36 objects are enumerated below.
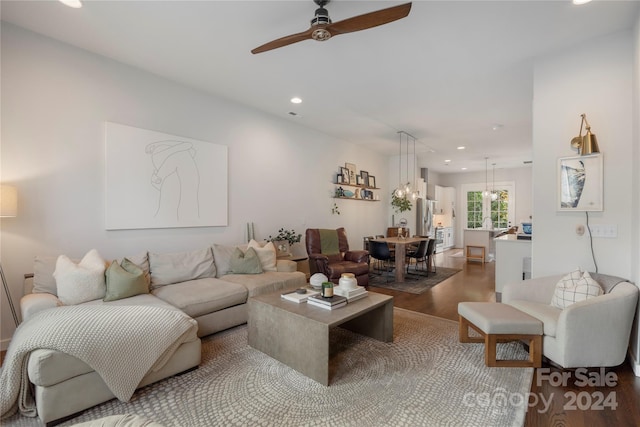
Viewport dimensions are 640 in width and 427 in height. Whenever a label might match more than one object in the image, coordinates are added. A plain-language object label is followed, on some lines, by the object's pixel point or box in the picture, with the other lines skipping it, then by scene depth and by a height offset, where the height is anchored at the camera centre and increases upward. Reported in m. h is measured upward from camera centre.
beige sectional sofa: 1.72 -0.80
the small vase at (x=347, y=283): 2.75 -0.63
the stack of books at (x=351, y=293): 2.69 -0.72
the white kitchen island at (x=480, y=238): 7.31 -0.57
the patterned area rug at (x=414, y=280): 4.90 -1.20
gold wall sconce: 2.65 +0.67
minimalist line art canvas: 3.21 +0.42
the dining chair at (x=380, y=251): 5.52 -0.68
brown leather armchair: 4.51 -0.70
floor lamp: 2.34 +0.11
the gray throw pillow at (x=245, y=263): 3.76 -0.61
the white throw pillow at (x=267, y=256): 3.96 -0.55
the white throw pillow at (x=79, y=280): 2.50 -0.57
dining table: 5.34 -0.74
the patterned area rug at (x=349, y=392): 1.80 -1.23
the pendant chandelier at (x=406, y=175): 6.10 +1.05
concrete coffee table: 2.16 -0.94
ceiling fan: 1.83 +1.27
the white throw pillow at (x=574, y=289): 2.46 -0.63
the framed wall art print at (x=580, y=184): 2.70 +0.30
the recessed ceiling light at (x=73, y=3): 2.27 +1.64
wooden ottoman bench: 2.38 -0.95
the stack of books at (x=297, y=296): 2.65 -0.74
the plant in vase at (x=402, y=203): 6.72 +0.29
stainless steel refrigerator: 8.41 -0.05
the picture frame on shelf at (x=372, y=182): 7.11 +0.82
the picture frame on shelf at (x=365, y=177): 6.88 +0.90
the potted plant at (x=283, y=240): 4.75 -0.41
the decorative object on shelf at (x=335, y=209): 6.12 +0.12
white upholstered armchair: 2.21 -0.86
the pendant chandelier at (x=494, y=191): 9.46 +0.81
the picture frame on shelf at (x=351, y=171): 6.46 +0.97
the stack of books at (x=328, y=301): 2.47 -0.74
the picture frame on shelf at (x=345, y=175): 6.25 +0.86
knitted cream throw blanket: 1.73 -0.81
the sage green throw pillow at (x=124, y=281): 2.66 -0.61
